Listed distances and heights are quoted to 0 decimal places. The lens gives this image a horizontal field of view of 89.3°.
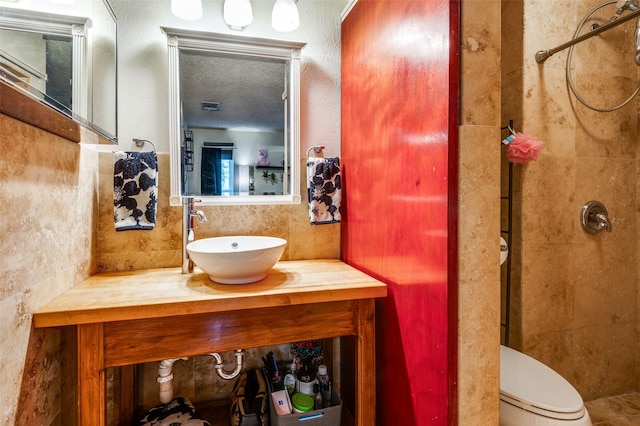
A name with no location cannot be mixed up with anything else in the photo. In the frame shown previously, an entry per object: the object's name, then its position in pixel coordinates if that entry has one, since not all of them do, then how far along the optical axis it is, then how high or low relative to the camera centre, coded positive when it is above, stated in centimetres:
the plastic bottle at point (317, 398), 150 -88
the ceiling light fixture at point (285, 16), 161 +98
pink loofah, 160 +31
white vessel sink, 114 -19
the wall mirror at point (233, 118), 158 +47
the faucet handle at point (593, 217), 183 -4
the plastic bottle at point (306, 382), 154 -83
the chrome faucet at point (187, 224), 142 -6
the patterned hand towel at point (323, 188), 165 +11
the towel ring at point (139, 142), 153 +32
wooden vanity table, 99 -37
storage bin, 137 -89
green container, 142 -86
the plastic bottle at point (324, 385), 152 -83
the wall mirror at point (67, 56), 76 +45
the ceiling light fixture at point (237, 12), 157 +96
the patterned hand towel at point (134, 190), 142 +9
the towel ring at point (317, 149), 172 +33
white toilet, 113 -69
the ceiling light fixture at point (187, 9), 150 +94
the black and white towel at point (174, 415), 135 -88
